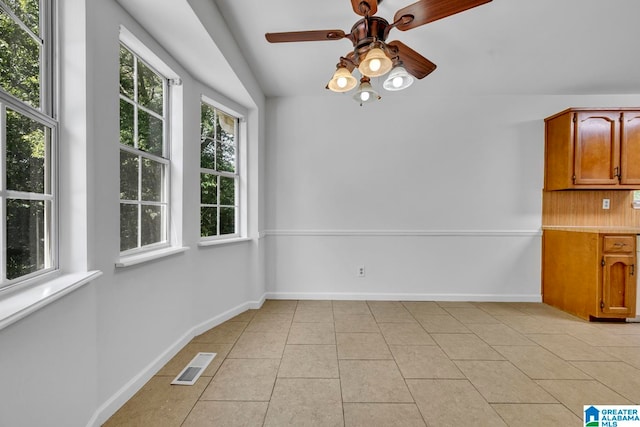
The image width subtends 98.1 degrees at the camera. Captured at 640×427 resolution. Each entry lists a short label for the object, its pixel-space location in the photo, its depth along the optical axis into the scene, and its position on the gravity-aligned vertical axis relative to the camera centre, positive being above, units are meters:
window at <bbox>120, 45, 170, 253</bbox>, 1.75 +0.36
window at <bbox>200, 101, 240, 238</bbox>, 2.66 +0.34
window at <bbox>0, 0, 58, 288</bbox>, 1.04 +0.27
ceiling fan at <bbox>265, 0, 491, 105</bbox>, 1.38 +0.94
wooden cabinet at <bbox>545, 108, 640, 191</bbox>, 2.95 +0.65
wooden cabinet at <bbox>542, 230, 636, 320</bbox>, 2.68 -0.65
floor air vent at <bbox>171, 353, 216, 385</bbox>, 1.78 -1.11
